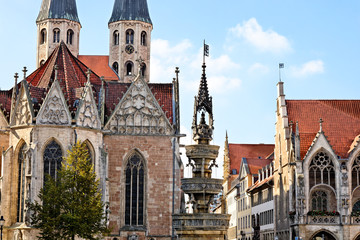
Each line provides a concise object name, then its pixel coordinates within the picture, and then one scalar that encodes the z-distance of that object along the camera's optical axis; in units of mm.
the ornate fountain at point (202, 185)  31234
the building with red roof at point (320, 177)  59500
